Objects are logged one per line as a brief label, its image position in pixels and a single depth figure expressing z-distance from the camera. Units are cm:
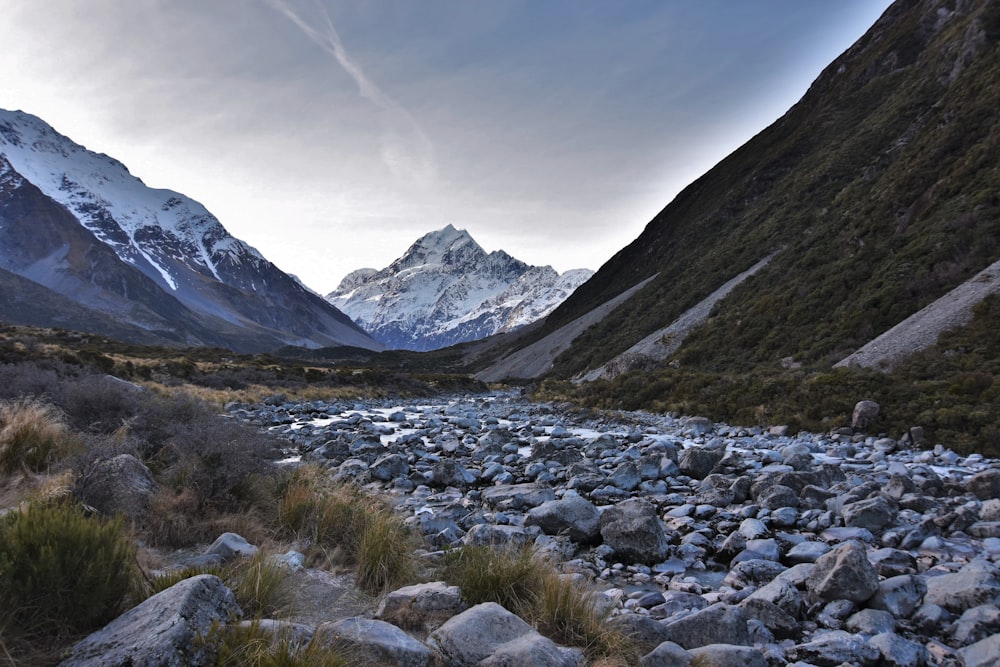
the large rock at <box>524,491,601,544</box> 720
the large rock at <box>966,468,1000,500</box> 751
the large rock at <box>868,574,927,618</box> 459
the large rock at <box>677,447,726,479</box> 1068
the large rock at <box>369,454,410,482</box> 1142
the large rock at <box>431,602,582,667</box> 308
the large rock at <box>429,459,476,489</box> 1109
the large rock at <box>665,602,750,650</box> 409
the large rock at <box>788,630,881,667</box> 390
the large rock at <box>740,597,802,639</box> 448
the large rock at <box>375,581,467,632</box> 382
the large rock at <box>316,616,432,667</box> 303
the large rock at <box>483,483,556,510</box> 896
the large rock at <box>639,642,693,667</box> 354
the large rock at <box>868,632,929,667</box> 386
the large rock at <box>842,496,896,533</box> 678
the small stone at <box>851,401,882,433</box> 1319
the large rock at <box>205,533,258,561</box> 454
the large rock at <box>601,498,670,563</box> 649
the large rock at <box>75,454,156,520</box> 475
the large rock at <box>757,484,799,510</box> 784
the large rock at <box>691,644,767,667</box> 362
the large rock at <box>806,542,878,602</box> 477
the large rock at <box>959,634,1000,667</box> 370
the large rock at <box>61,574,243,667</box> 251
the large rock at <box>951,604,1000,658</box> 403
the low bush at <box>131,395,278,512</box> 617
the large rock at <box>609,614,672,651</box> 386
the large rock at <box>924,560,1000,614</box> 439
